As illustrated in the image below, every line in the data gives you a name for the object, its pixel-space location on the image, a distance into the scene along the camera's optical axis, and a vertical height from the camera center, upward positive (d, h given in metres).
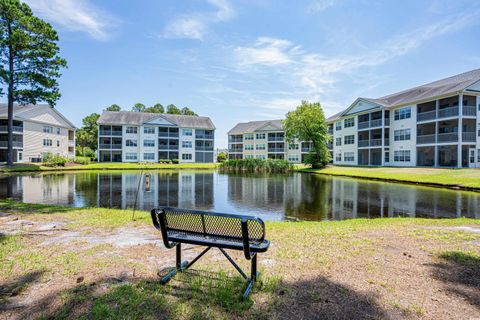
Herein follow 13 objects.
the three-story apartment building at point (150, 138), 63.28 +4.35
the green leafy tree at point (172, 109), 96.88 +16.92
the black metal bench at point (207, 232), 4.07 -1.25
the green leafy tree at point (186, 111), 100.56 +16.83
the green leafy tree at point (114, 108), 96.78 +17.50
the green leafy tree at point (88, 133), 79.55 +6.61
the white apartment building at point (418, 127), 34.75 +4.76
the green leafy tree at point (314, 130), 49.25 +4.98
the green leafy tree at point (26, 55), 34.09 +13.38
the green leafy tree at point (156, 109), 93.00 +16.64
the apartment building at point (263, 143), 74.25 +3.89
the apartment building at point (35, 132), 46.44 +4.33
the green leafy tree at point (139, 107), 99.69 +18.07
